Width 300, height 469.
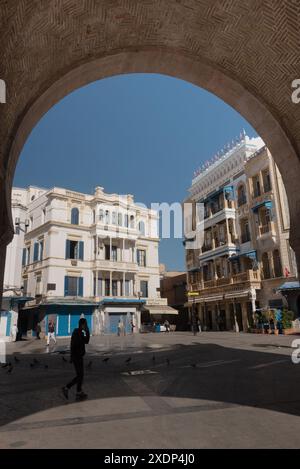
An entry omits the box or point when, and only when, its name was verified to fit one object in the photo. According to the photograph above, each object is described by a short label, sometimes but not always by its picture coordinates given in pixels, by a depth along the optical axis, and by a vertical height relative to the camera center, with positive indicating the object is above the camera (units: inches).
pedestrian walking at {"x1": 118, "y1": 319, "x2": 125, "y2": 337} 1344.0 +2.4
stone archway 215.8 +195.0
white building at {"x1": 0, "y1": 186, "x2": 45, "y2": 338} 1100.5 +169.5
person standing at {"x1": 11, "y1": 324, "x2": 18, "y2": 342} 1117.7 +1.4
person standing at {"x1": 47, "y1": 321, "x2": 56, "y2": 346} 850.8 +1.1
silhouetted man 262.7 -17.3
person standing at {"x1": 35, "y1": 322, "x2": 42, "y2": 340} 1317.4 +6.7
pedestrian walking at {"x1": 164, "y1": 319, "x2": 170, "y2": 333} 1577.8 +10.5
